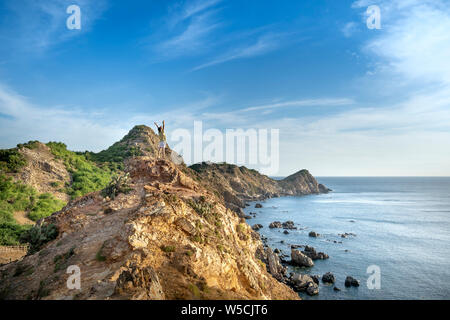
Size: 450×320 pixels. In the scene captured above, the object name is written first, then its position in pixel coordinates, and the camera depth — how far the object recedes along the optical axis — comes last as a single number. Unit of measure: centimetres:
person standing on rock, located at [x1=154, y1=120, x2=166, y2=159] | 2027
